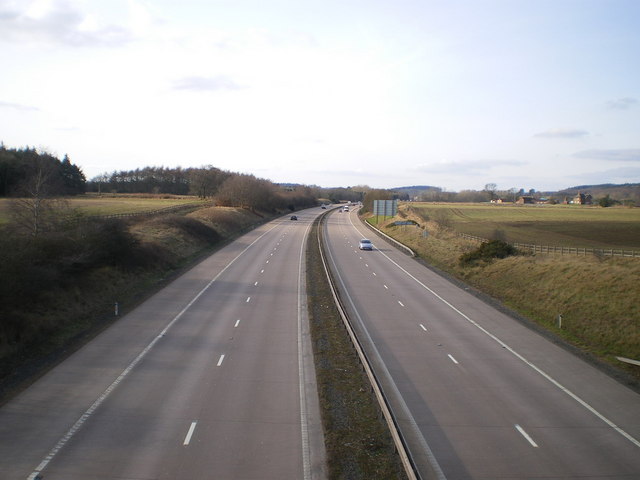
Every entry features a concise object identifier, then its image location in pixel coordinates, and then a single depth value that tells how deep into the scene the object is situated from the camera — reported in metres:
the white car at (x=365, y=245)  51.78
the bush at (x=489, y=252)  36.84
